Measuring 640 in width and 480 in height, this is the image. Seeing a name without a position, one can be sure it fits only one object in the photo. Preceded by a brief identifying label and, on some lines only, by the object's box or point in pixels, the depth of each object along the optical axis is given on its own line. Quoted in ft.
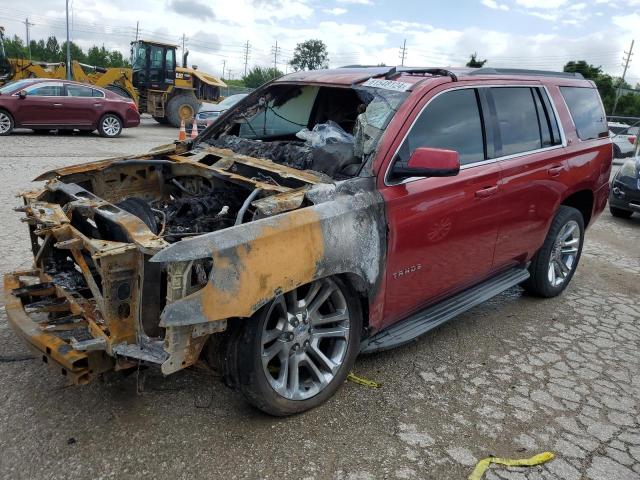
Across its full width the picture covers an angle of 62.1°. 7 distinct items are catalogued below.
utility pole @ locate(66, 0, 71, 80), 61.00
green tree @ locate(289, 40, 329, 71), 270.67
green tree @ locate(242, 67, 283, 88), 243.09
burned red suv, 7.91
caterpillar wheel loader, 61.52
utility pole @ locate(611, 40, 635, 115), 115.22
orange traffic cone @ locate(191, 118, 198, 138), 47.67
